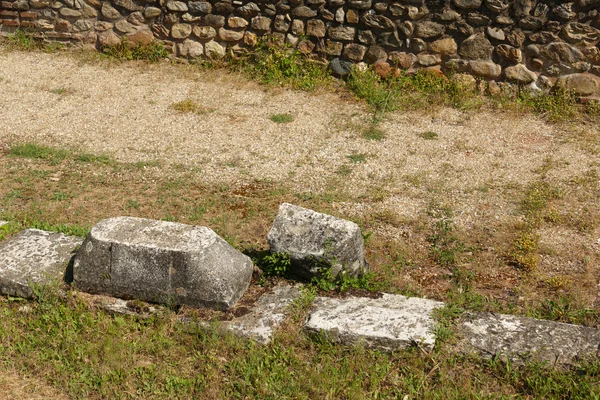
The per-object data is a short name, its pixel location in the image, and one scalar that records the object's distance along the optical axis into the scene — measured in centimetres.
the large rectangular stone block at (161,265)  480
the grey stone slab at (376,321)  457
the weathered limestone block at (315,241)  517
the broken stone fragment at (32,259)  516
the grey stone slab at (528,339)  441
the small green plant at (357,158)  780
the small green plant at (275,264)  525
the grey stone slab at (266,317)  471
